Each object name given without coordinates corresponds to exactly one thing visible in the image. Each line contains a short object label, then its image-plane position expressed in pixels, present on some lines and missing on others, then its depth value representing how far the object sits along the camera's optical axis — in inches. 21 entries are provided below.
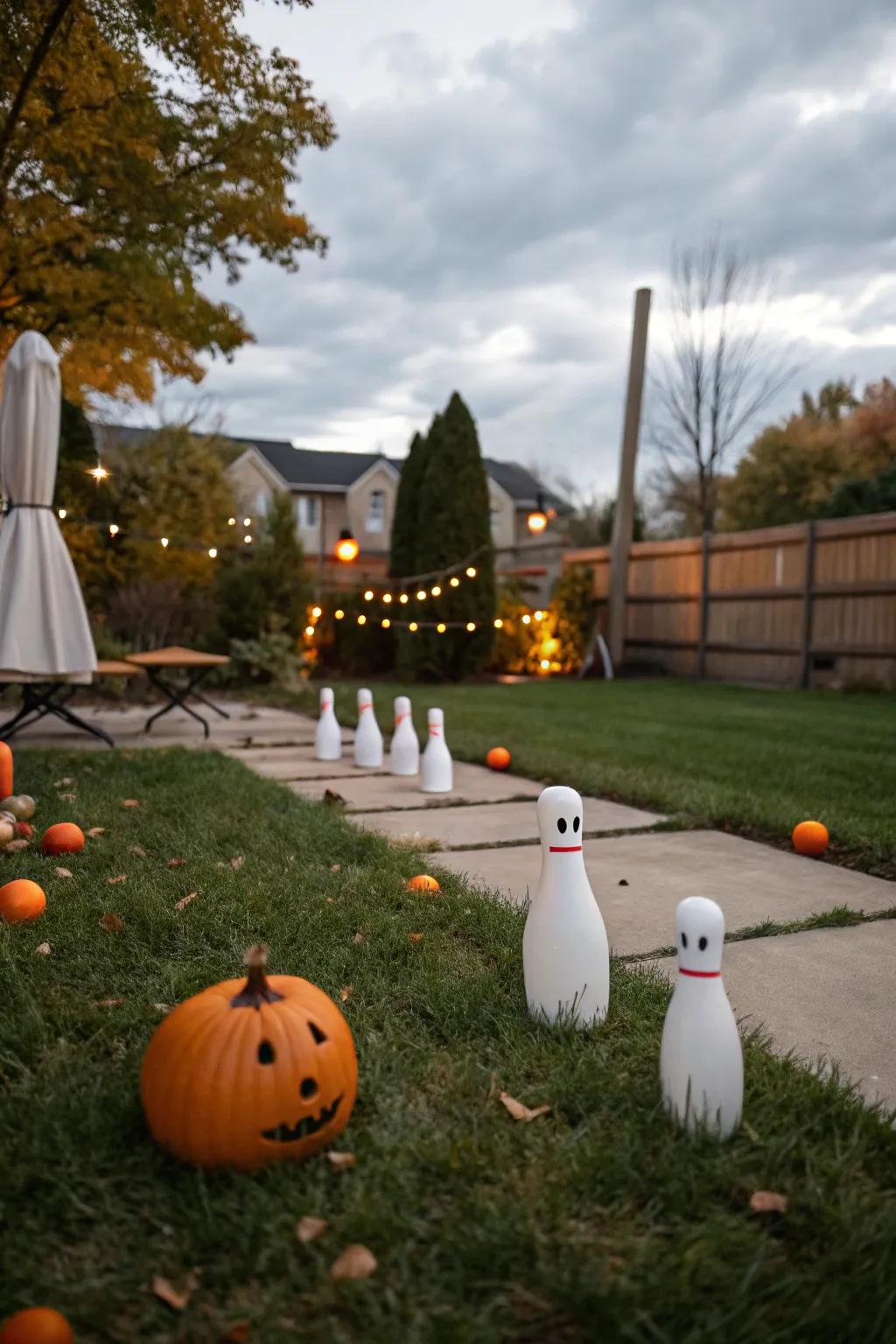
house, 1211.9
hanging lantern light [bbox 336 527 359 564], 462.9
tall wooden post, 557.9
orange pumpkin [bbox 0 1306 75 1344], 47.0
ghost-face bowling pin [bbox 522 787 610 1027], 82.0
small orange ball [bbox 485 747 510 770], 231.6
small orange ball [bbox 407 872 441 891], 122.0
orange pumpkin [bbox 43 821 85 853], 137.8
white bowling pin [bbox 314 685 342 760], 248.4
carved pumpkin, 61.7
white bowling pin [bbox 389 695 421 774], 222.4
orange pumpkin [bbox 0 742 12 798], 169.2
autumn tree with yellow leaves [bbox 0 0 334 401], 235.5
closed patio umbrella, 219.3
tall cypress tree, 505.0
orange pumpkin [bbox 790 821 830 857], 151.5
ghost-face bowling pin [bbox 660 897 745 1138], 65.6
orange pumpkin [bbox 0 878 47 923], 108.6
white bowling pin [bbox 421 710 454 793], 202.1
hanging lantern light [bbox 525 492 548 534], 515.0
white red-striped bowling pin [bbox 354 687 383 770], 237.6
